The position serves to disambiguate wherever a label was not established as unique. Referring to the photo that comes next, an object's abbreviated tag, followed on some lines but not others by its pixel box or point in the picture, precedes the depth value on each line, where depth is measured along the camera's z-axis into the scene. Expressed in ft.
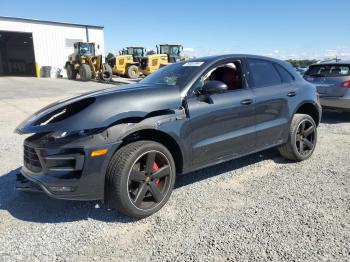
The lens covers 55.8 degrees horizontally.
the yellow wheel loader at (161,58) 83.05
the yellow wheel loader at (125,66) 84.97
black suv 10.00
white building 101.09
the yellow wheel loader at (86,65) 77.25
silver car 24.84
